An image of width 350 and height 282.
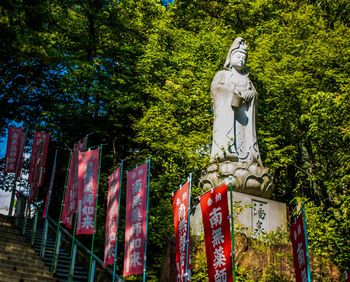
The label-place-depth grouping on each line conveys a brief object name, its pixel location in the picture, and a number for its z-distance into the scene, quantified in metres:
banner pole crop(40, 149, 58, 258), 10.86
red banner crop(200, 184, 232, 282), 6.09
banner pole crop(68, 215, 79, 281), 9.19
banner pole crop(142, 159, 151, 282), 7.23
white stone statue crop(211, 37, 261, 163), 9.45
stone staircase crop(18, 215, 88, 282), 10.13
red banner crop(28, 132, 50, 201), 12.74
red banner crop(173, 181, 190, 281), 6.86
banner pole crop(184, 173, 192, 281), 6.56
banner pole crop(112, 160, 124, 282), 8.25
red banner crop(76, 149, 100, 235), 9.35
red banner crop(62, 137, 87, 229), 10.09
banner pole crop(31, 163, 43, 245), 11.54
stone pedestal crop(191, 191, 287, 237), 8.55
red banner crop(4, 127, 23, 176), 14.75
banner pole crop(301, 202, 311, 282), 5.82
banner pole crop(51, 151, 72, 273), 10.04
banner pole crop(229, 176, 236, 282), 5.77
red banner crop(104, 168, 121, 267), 8.45
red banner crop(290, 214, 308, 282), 6.04
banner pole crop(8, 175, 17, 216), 14.91
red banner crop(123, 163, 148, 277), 7.55
